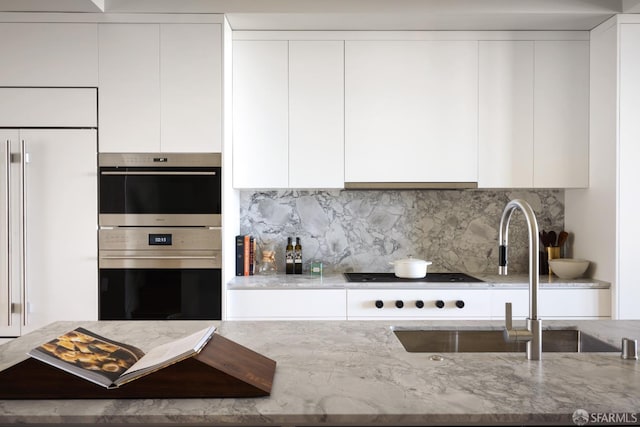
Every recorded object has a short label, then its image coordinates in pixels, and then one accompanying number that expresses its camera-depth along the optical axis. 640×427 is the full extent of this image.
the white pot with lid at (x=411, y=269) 3.22
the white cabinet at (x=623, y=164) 3.03
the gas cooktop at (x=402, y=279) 3.21
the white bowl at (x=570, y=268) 3.23
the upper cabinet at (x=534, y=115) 3.30
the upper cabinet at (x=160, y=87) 3.00
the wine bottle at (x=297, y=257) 3.48
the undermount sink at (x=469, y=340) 1.80
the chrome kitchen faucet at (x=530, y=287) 1.32
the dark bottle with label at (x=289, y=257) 3.49
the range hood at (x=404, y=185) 3.32
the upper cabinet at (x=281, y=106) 3.29
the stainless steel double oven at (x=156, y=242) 2.98
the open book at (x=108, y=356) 1.13
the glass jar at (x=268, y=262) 3.54
